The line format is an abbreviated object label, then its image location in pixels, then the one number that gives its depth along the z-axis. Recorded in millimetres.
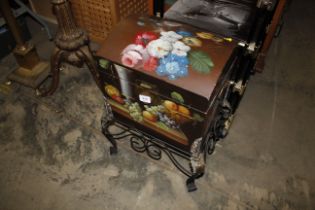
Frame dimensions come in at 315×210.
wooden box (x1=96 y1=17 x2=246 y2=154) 912
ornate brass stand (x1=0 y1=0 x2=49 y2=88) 1705
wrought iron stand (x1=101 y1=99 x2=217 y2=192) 1144
